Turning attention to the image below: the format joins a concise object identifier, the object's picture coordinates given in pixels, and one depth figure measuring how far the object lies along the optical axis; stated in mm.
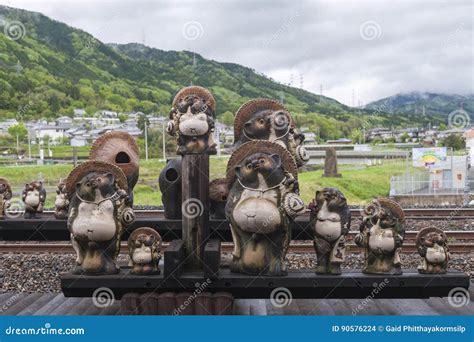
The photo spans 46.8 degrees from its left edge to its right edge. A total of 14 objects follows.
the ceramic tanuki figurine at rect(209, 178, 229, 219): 5062
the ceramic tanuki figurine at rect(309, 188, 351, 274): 4219
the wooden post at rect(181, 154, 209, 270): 4488
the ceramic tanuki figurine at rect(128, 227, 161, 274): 4348
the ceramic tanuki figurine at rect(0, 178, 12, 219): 5523
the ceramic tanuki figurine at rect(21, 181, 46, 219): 5617
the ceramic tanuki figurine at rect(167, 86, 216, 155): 4418
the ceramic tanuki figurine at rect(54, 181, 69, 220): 5383
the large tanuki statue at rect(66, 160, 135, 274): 4219
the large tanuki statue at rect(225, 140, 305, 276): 4086
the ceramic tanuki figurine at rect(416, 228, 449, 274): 4305
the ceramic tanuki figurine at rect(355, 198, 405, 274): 4227
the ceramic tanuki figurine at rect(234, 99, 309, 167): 4957
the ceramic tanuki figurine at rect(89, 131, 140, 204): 5343
